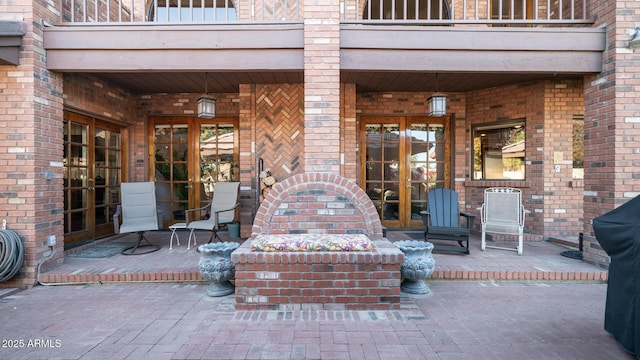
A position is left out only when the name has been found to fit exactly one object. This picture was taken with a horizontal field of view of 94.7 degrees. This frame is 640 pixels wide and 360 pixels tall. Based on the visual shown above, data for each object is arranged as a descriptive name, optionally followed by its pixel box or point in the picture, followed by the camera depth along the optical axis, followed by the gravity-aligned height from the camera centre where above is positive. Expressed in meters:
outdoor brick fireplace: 2.71 -0.94
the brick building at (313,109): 3.53 +1.14
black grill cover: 2.02 -0.67
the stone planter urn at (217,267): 2.97 -0.91
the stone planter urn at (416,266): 3.03 -0.91
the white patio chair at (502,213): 4.42 -0.55
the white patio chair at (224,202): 4.80 -0.41
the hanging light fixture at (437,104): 4.53 +1.14
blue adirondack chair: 4.21 -0.64
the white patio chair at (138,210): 4.46 -0.51
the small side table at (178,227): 4.47 -0.74
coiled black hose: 3.20 -0.83
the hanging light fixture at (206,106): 4.57 +1.13
